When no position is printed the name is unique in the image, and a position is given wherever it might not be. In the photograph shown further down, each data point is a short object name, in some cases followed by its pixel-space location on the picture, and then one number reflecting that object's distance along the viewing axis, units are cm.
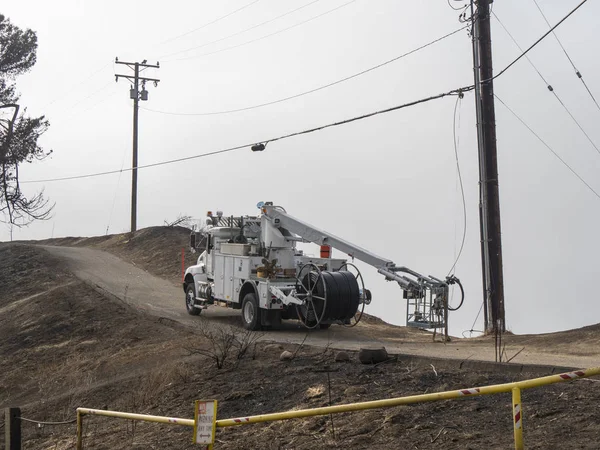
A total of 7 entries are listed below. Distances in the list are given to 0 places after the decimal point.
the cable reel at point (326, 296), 1742
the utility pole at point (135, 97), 4391
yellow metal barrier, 554
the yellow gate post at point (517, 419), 575
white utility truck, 1673
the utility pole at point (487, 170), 1845
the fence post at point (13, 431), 1081
